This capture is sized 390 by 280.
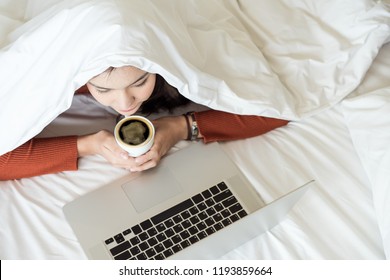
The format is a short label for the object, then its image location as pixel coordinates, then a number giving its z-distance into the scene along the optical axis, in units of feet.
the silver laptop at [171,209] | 3.19
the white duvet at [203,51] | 2.93
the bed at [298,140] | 3.30
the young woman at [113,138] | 3.19
